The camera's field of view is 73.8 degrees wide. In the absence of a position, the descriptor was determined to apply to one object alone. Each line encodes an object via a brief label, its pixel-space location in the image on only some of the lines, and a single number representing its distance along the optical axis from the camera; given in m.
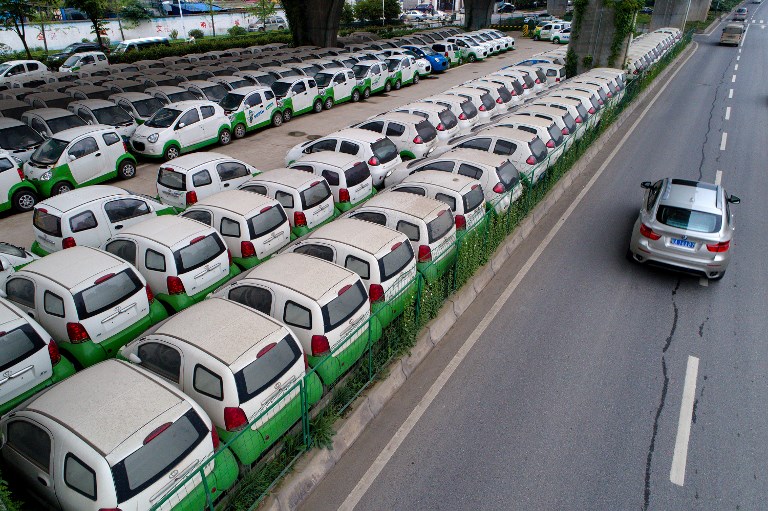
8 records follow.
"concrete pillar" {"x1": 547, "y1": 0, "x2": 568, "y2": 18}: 75.89
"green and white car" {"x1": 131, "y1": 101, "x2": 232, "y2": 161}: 15.83
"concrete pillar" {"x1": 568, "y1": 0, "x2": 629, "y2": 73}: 25.19
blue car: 31.92
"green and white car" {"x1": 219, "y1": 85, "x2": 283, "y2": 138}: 18.47
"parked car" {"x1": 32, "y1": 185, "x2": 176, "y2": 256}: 9.30
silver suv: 9.20
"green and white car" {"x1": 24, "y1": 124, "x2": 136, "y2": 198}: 12.95
